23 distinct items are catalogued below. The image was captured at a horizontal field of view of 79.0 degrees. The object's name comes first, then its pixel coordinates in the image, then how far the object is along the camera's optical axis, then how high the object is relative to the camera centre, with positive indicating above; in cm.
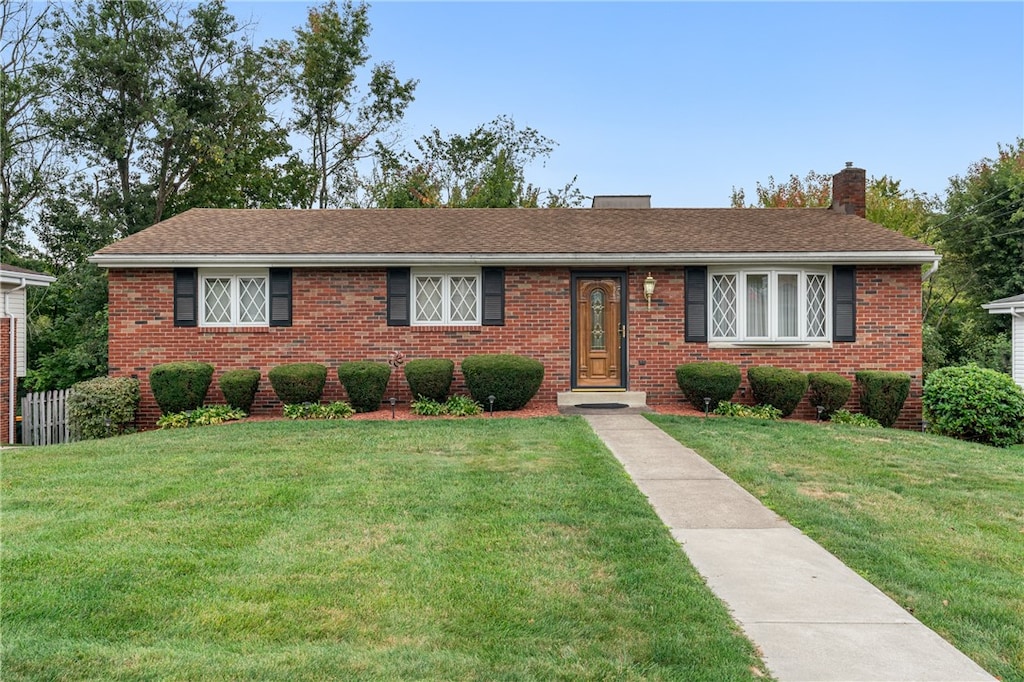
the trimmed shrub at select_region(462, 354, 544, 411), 1038 -68
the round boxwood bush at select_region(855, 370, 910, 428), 1047 -93
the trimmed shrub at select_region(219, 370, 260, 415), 1036 -82
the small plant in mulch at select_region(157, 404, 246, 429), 1005 -131
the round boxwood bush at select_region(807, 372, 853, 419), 1041 -87
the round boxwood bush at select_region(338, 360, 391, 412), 1034 -73
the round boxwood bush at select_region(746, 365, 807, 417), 1038 -80
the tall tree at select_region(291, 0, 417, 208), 2338 +948
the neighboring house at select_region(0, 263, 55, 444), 1056 +6
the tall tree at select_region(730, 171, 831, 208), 2541 +617
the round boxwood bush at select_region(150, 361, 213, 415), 1017 -78
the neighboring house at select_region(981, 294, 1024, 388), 1353 +16
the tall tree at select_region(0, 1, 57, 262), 1878 +646
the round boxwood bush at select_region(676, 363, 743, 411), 1038 -70
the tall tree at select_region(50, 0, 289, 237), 1897 +754
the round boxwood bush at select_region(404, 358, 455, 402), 1047 -65
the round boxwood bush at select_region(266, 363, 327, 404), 1032 -75
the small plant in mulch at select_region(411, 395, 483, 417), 1035 -116
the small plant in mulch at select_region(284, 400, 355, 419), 1029 -121
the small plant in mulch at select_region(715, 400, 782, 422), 1038 -121
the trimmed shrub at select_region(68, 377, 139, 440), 1005 -119
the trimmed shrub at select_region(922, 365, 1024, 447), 988 -108
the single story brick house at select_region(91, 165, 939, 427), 1094 +58
